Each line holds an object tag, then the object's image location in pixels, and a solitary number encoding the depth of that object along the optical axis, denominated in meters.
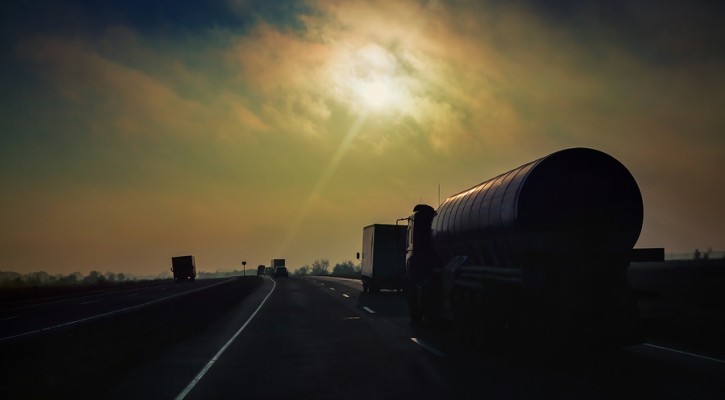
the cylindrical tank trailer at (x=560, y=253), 10.56
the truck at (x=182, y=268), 73.75
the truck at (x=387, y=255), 31.75
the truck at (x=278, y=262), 110.72
